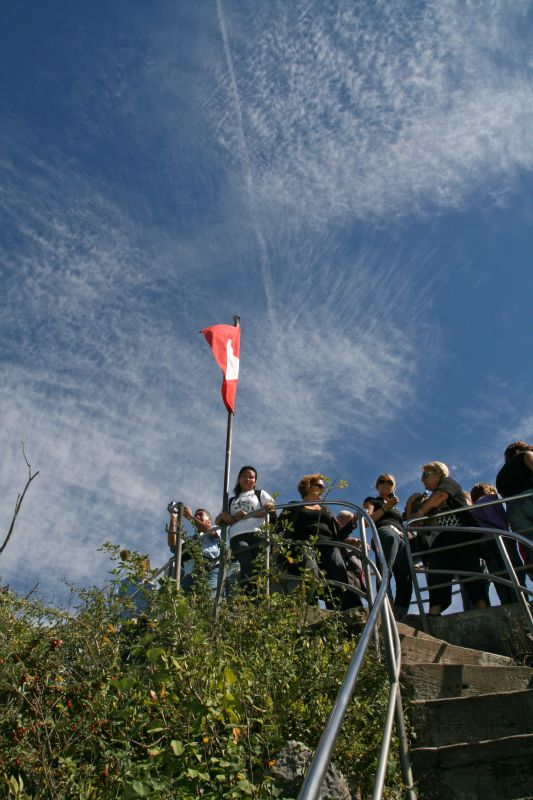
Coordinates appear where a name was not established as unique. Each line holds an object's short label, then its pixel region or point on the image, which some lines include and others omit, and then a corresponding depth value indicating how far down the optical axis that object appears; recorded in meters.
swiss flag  8.65
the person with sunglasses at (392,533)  7.03
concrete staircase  4.13
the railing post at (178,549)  5.81
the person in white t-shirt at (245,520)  6.76
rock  3.62
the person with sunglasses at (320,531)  6.81
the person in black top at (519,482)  6.90
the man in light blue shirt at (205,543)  6.60
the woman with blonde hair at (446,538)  6.92
